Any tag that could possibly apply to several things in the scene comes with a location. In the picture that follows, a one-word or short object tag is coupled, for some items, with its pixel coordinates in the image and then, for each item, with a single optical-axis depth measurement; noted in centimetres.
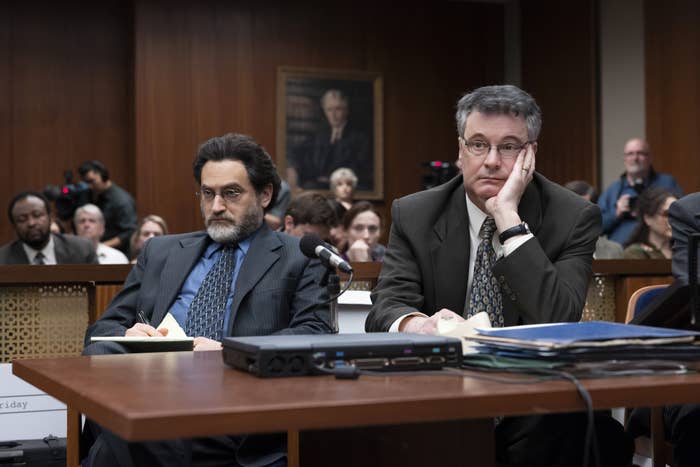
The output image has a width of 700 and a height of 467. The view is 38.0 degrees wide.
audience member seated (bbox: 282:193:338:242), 482
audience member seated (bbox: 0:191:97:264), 628
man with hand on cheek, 236
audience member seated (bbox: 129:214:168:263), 711
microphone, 219
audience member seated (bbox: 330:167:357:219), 831
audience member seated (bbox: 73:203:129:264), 767
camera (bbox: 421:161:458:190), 718
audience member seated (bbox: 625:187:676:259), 557
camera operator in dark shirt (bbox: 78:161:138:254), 920
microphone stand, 221
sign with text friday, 345
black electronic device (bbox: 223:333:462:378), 165
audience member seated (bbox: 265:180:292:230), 736
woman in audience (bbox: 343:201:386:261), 584
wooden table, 130
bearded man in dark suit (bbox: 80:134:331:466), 301
